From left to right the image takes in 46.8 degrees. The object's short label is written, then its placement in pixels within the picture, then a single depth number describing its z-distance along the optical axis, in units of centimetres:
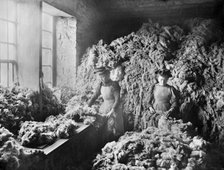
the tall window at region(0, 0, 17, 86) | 532
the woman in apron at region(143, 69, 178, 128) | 650
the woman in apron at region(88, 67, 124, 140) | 639
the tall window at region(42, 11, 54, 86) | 706
